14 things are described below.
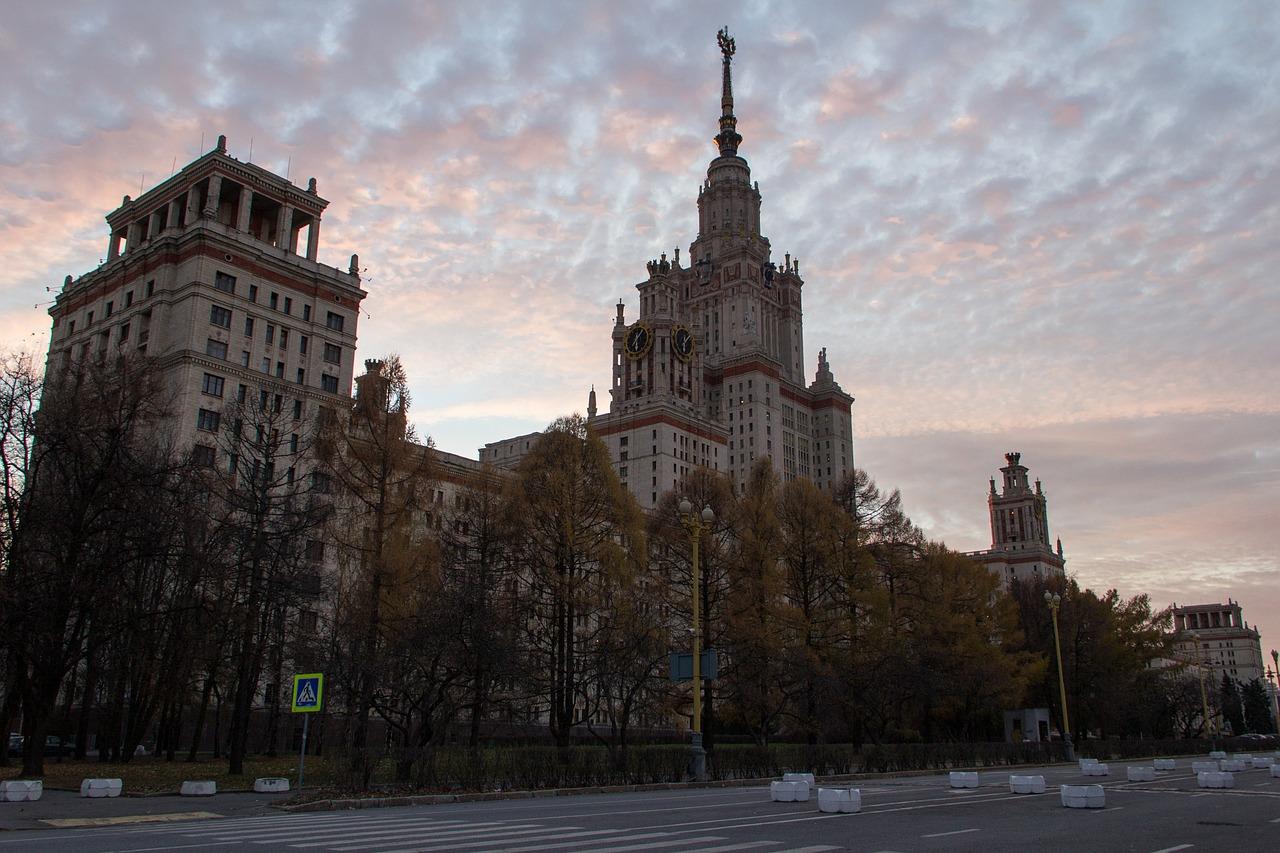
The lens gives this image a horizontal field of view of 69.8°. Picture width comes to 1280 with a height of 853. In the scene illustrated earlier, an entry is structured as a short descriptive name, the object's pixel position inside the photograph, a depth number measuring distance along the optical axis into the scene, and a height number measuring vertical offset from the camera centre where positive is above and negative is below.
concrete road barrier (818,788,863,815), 21.69 -3.05
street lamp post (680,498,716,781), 31.16 -1.97
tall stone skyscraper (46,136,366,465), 69.69 +29.80
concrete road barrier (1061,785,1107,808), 23.47 -3.21
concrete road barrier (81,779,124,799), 24.73 -3.14
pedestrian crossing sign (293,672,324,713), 24.74 -0.65
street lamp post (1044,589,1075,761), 53.96 -4.00
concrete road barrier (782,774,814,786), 24.72 -2.93
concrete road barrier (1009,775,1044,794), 28.58 -3.54
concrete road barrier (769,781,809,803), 24.48 -3.20
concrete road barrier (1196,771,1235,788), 31.59 -3.72
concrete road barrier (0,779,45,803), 22.83 -2.97
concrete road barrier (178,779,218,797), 25.69 -3.26
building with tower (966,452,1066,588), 192.62 +23.60
